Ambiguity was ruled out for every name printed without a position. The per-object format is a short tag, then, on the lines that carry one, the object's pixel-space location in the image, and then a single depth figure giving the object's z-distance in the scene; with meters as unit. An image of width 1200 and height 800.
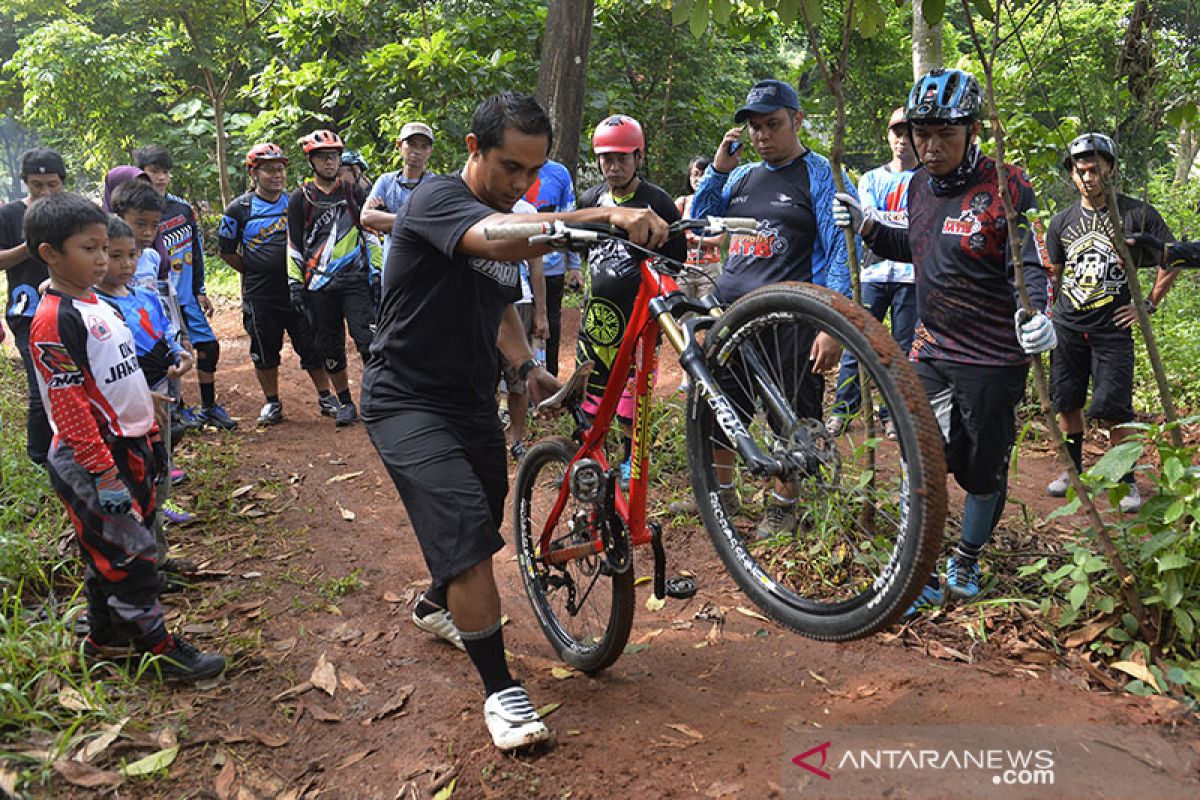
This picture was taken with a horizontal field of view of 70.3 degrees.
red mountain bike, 2.15
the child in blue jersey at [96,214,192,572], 4.18
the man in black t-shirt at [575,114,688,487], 5.04
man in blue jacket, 4.45
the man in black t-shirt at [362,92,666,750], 2.94
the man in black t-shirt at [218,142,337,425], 7.26
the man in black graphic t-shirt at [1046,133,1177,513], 5.23
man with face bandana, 3.63
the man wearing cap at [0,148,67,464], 5.16
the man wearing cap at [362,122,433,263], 6.68
